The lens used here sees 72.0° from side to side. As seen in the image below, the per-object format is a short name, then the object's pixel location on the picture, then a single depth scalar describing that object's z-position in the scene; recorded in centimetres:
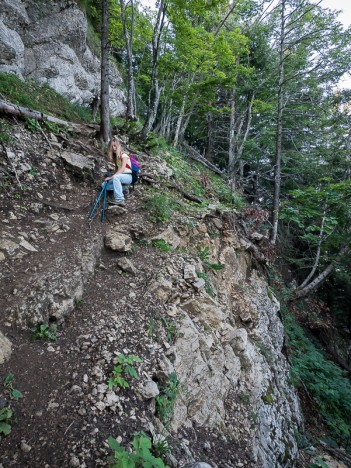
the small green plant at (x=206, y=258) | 529
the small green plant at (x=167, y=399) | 268
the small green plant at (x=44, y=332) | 268
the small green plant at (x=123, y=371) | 249
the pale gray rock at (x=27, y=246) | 342
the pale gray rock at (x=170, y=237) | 478
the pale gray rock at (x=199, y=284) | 435
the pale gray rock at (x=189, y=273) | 435
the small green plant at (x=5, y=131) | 442
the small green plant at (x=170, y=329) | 337
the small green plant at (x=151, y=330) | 319
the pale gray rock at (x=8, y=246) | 324
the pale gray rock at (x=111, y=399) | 234
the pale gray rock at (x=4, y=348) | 238
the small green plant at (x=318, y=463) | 452
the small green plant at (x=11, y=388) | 216
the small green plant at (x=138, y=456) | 173
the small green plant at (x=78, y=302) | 315
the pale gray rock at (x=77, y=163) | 517
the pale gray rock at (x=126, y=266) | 392
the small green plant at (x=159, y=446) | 229
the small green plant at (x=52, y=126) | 555
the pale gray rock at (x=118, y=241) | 413
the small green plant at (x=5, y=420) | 194
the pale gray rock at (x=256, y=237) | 788
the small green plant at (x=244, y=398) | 398
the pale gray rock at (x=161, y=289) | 378
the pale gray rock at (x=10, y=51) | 683
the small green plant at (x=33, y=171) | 451
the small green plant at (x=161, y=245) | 459
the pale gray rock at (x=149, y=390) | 258
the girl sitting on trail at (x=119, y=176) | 483
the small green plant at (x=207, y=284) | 468
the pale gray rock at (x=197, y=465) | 231
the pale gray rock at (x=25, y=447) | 190
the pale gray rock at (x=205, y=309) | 413
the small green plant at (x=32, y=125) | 515
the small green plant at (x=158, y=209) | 511
